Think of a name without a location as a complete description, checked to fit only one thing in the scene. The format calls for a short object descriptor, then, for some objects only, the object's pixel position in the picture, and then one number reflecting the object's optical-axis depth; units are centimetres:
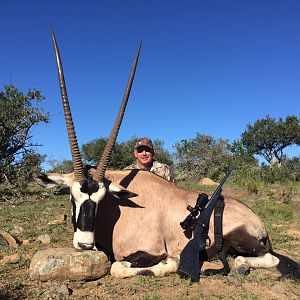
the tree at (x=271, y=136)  3368
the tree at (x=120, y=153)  2575
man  681
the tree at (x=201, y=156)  2670
